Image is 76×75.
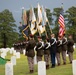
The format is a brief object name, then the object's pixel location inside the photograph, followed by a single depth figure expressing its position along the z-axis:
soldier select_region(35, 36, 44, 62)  17.30
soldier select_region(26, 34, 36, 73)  16.19
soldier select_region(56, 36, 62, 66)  18.98
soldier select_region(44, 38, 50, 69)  17.80
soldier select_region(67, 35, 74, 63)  19.42
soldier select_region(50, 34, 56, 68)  17.75
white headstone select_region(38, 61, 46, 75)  13.67
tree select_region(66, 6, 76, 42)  71.27
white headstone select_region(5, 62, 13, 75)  13.93
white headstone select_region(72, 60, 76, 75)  13.24
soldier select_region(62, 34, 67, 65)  19.31
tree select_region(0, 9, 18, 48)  69.69
